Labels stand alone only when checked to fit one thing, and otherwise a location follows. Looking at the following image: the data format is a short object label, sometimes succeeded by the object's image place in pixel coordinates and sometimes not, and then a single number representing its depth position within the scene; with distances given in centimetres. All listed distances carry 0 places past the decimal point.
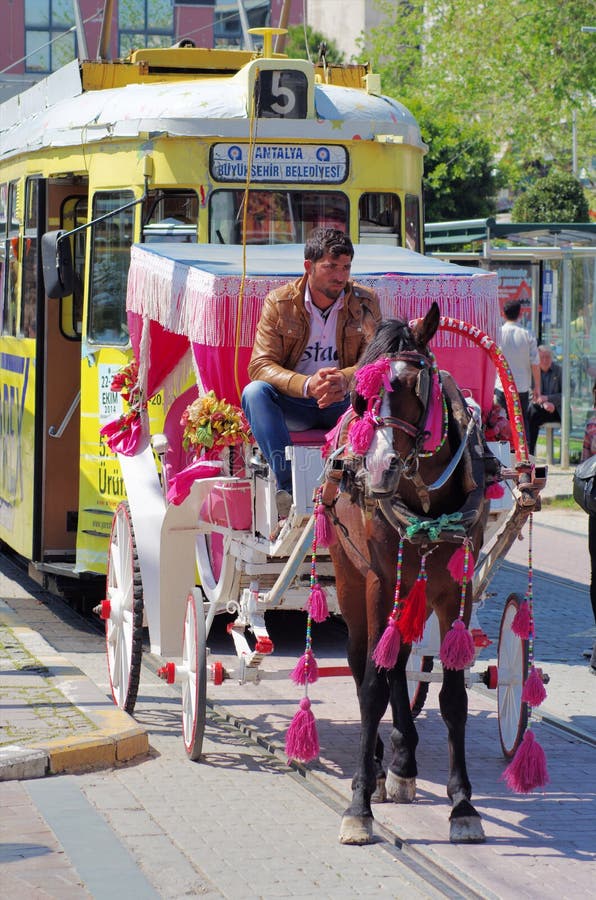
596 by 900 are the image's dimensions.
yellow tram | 1379
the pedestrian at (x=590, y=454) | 1365
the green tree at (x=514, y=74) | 4784
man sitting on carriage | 992
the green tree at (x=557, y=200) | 5063
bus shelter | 2814
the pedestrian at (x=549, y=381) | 2764
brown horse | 821
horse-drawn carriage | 850
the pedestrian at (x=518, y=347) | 2318
